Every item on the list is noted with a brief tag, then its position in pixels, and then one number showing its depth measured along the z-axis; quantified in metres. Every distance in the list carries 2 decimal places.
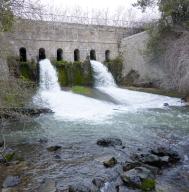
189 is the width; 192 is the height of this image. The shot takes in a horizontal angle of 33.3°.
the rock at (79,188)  5.59
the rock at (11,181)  6.00
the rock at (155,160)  6.94
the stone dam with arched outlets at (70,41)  19.67
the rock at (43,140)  8.81
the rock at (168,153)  7.25
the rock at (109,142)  8.48
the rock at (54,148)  8.13
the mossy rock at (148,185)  5.74
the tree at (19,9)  6.82
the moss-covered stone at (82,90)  16.41
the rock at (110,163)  6.98
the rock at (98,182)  5.97
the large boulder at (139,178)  5.79
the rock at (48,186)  5.80
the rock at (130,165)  6.71
